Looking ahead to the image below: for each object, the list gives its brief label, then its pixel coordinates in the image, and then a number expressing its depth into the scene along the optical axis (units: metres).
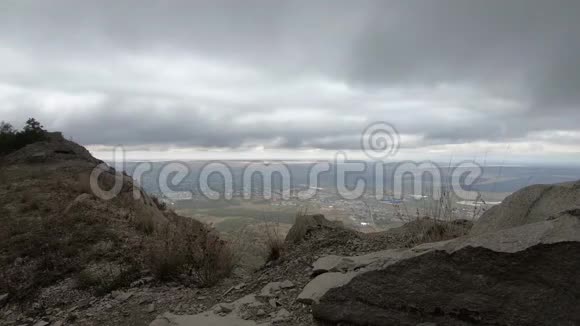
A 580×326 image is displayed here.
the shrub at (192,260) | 4.46
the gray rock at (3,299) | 4.51
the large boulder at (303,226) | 5.20
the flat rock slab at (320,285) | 3.05
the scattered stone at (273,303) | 3.48
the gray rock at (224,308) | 3.53
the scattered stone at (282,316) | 3.20
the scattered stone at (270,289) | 3.71
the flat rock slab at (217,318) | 3.30
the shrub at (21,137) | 20.78
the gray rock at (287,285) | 3.78
